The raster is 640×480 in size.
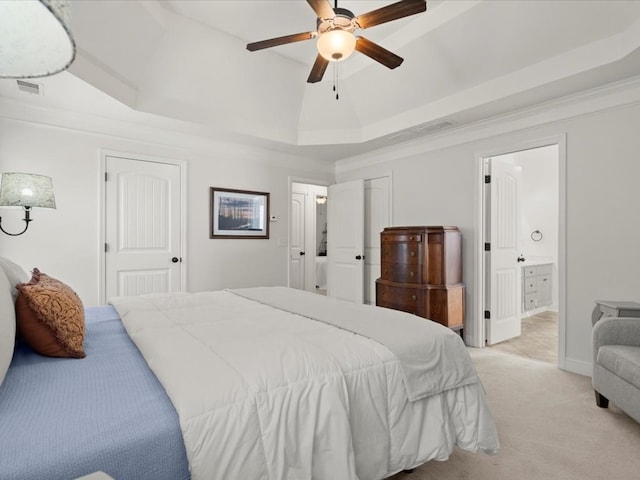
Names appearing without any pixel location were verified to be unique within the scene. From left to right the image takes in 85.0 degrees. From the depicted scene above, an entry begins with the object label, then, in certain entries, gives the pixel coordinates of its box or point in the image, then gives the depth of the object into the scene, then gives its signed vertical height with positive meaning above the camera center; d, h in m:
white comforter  1.06 -0.55
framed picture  4.49 +0.35
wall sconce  2.50 +0.35
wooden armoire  3.73 -0.37
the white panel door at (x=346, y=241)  5.08 -0.02
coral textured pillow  1.42 -0.35
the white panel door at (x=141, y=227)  3.76 +0.13
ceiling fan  2.00 +1.32
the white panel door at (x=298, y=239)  6.80 +0.01
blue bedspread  0.82 -0.49
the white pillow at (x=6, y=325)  1.12 -0.30
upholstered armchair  2.10 -0.78
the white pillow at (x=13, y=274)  1.56 -0.18
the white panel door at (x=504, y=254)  3.98 -0.16
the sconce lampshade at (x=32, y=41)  0.64 +0.37
